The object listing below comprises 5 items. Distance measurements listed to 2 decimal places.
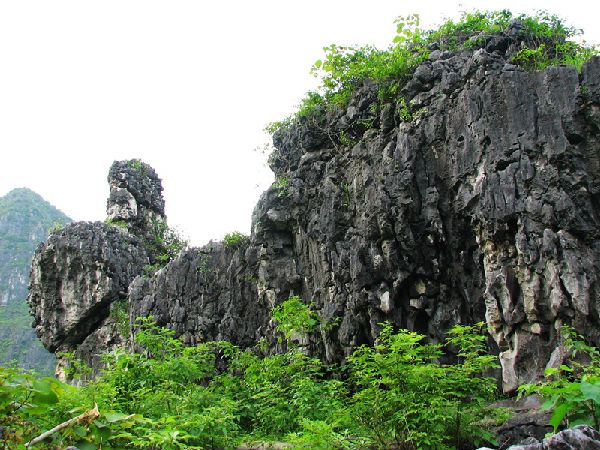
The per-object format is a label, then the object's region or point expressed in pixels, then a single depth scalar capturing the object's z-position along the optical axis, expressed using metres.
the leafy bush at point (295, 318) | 12.93
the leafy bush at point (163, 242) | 24.20
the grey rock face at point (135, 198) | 24.19
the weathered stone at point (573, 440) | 3.62
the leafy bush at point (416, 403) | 6.62
